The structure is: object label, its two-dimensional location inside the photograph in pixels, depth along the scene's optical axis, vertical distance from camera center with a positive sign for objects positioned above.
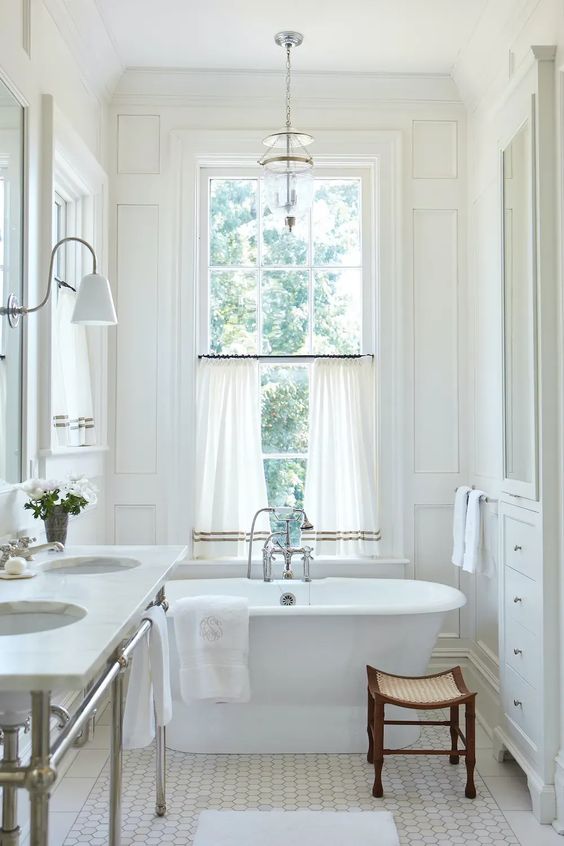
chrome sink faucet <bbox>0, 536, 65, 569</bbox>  2.20 -0.31
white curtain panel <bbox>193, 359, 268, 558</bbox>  3.88 -0.10
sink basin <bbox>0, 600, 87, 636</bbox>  1.69 -0.39
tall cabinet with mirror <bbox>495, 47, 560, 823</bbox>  2.65 -0.03
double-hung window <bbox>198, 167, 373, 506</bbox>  4.03 +0.78
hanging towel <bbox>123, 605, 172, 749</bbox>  2.29 -0.74
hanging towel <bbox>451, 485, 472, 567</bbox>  3.63 -0.41
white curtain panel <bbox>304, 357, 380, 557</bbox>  3.89 -0.11
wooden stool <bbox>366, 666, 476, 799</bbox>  2.80 -0.96
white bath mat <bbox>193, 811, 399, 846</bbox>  2.47 -1.28
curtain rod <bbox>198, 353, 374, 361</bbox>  3.98 +0.42
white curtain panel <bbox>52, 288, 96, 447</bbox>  3.14 +0.24
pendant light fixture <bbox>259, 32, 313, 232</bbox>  3.20 +1.06
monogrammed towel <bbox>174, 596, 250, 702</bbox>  3.01 -0.82
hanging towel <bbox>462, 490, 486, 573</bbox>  3.46 -0.43
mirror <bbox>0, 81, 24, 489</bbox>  2.47 +0.56
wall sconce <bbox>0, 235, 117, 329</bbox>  2.59 +0.46
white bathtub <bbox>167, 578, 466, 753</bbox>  3.10 -0.96
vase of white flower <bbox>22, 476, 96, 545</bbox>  2.54 -0.21
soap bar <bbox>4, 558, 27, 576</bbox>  2.02 -0.33
